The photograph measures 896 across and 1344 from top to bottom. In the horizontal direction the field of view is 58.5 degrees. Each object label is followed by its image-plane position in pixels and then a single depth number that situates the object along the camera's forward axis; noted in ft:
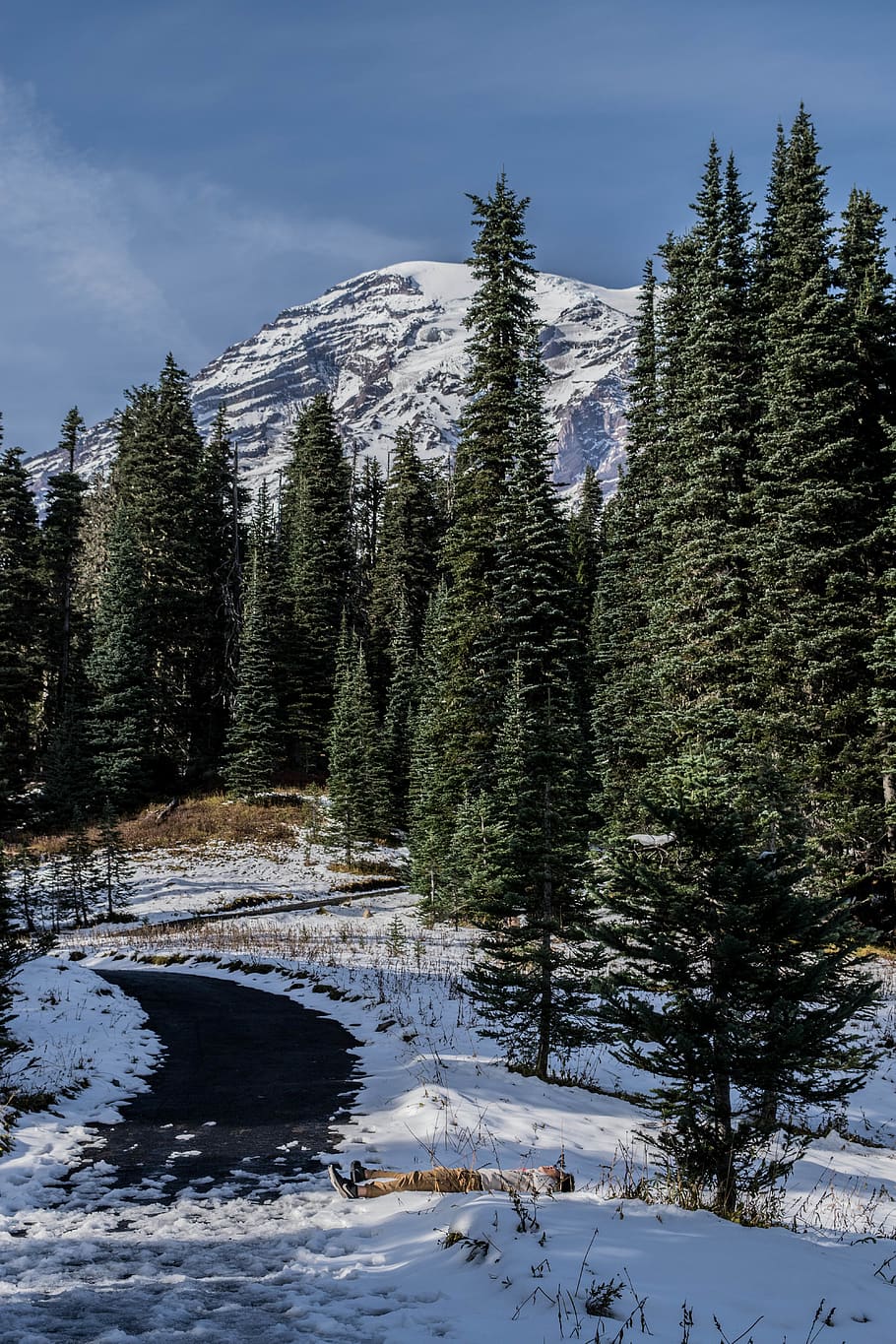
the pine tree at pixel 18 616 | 151.53
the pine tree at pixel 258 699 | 150.51
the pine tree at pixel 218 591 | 170.30
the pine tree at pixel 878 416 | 73.61
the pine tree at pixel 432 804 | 96.07
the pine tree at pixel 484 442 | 93.97
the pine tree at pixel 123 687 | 148.25
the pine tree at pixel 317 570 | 172.24
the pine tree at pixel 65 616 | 152.66
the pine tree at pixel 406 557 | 178.19
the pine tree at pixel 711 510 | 83.30
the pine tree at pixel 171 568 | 161.68
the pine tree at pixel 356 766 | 133.39
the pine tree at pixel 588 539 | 186.26
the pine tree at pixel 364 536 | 193.47
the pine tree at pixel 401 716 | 156.04
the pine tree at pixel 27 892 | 95.55
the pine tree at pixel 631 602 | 105.81
